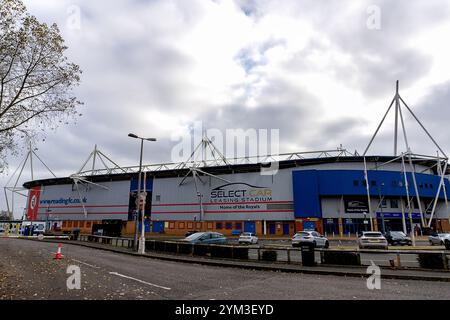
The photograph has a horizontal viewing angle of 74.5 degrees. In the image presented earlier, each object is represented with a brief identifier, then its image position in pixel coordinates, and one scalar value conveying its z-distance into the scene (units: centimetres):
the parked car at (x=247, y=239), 3425
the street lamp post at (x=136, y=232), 2048
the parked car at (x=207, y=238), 2148
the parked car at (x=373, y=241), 2256
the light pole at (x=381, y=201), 4894
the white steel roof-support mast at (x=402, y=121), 4958
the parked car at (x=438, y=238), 2585
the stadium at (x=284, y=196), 5309
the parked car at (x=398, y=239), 3175
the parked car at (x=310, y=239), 2468
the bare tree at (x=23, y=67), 1223
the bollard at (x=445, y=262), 1207
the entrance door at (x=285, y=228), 5349
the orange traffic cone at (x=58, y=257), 1684
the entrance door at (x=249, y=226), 5576
